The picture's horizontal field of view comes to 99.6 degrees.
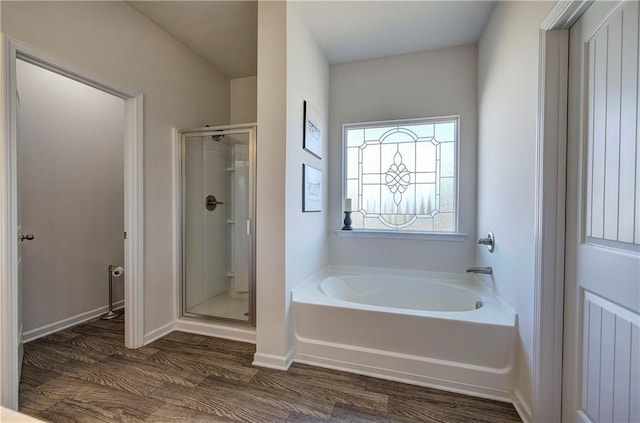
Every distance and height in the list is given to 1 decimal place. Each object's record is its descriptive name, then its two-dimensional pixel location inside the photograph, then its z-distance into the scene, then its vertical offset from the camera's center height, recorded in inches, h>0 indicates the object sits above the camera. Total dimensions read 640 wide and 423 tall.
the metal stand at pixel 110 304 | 105.1 -38.7
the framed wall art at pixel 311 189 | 85.9 +6.2
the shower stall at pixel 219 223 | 93.9 -6.4
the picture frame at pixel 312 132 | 85.8 +25.7
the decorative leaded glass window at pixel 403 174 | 102.4 +13.3
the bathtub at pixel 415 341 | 63.0 -34.2
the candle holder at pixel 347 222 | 108.8 -6.0
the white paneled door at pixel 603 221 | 37.0 -1.9
